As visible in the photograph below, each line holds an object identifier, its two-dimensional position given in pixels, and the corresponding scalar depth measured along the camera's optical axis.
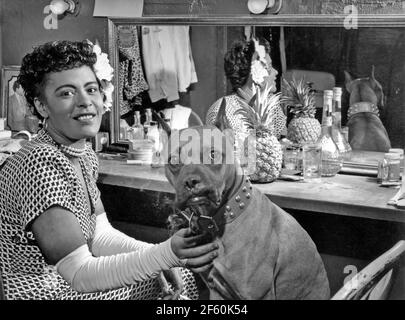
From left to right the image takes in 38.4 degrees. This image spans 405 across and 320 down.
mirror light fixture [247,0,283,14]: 1.83
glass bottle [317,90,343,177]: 1.78
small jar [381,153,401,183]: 1.69
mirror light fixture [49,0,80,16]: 1.90
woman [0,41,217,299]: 1.51
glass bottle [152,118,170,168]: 1.57
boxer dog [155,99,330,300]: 1.44
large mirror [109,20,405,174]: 1.74
